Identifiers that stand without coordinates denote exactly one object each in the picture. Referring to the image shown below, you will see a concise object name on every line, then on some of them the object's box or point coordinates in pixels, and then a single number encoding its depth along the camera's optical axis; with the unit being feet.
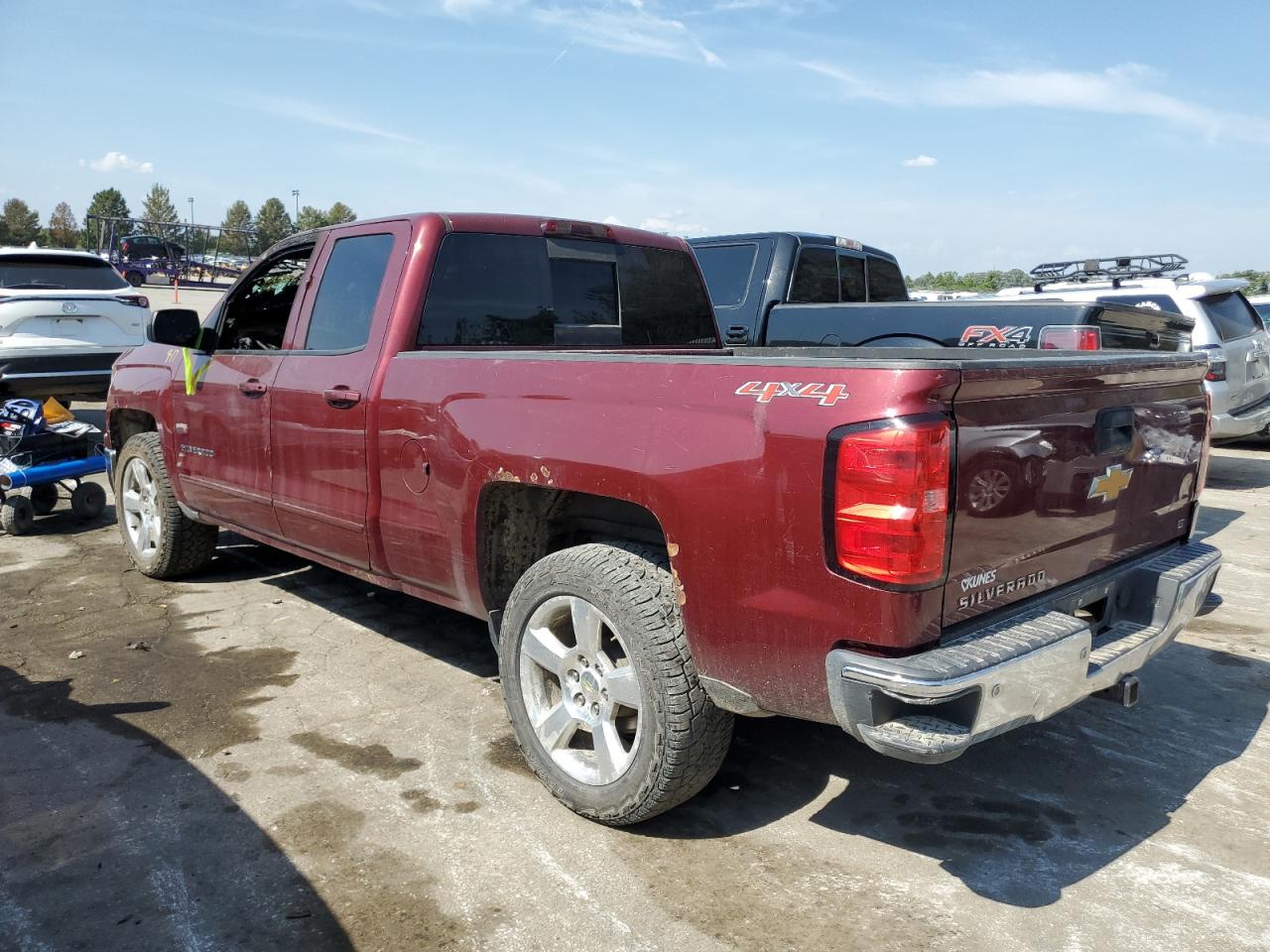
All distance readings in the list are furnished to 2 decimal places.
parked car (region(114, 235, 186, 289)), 113.70
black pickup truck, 20.06
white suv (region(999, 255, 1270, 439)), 29.71
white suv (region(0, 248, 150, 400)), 31.22
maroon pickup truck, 7.95
